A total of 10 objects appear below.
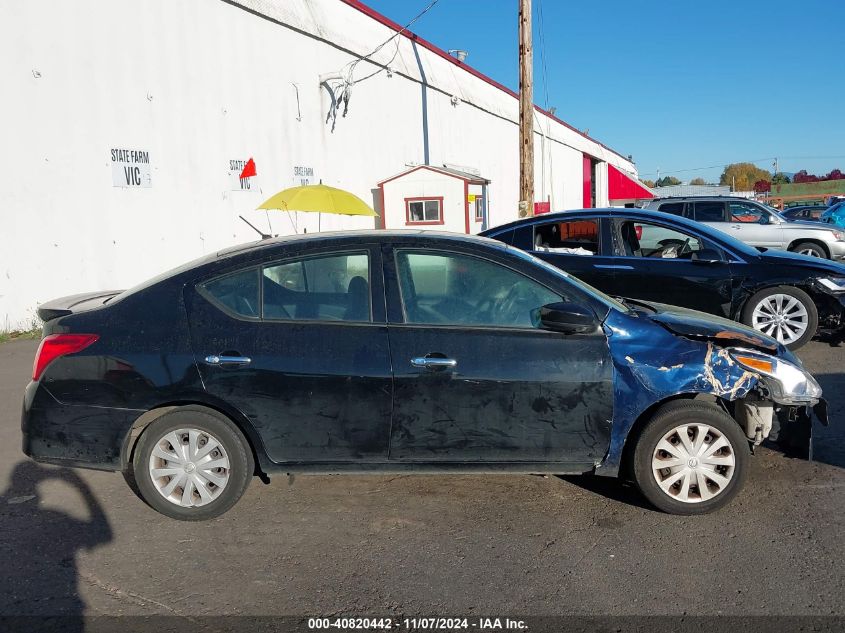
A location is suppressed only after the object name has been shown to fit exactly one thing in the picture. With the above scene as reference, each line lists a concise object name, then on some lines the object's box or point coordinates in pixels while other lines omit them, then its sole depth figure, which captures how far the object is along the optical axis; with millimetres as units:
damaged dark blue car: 4043
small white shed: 16594
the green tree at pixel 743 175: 130750
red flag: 13125
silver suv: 15086
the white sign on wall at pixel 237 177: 13656
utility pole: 14664
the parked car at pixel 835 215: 24000
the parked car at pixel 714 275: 7781
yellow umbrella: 10703
